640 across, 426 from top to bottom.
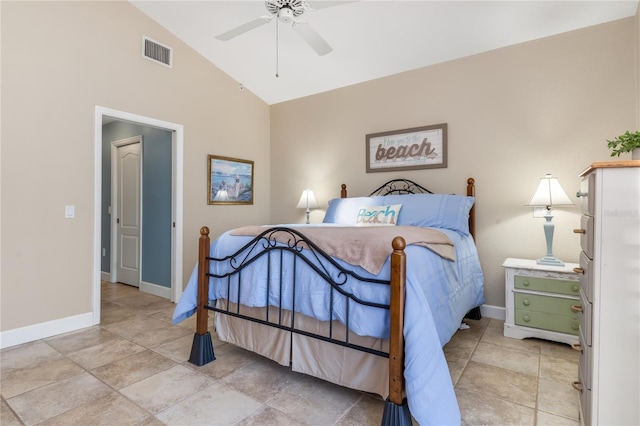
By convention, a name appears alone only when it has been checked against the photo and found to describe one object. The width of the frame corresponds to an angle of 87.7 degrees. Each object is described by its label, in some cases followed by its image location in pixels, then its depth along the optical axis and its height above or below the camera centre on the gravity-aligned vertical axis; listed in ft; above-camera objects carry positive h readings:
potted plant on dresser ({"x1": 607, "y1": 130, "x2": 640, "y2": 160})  4.74 +1.00
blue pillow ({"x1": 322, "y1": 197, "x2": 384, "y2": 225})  11.64 +0.04
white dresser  4.18 -1.10
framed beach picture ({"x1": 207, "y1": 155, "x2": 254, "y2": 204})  13.82 +1.22
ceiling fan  7.71 +4.63
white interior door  15.10 -0.26
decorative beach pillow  10.53 -0.20
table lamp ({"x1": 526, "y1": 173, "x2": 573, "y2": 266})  8.84 +0.29
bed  4.83 -1.74
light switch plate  9.69 -0.15
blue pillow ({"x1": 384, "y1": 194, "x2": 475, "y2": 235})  9.84 -0.04
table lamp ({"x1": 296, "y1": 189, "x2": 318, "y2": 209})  14.10 +0.34
